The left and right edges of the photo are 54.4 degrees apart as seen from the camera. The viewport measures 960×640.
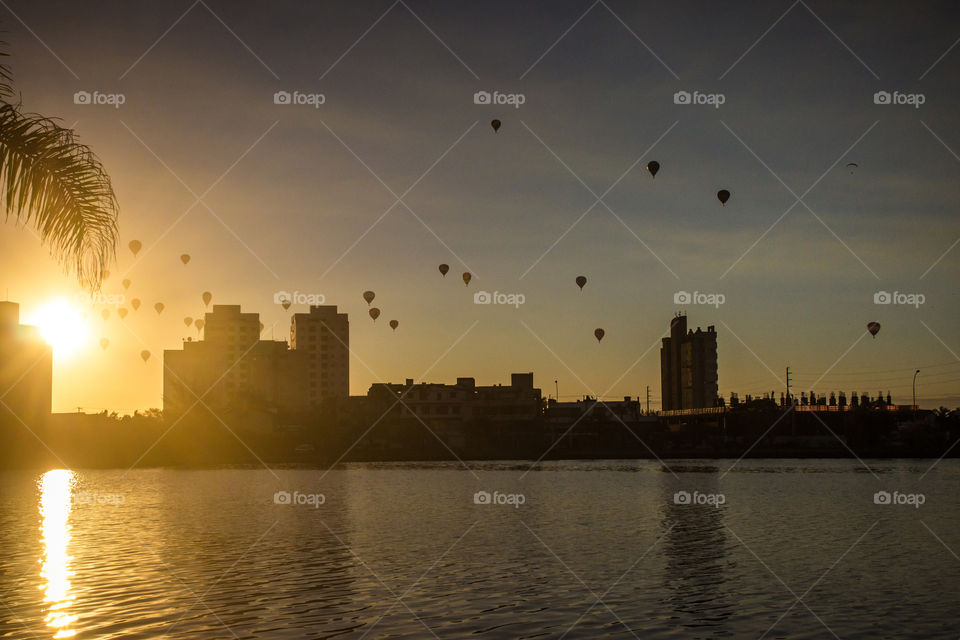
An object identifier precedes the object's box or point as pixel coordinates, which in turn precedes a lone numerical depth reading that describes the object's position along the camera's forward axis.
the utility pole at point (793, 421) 180.79
